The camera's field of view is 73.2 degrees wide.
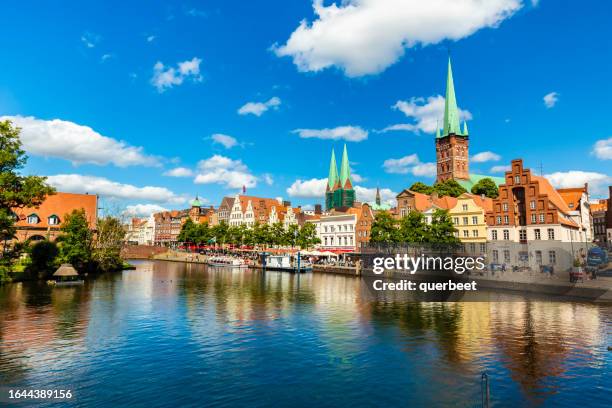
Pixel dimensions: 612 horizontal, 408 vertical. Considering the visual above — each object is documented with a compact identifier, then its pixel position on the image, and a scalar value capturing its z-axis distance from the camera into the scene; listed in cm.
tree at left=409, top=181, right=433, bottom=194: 10979
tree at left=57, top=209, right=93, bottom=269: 7319
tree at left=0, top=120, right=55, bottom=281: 4834
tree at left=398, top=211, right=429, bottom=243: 7006
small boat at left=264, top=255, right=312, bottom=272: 9452
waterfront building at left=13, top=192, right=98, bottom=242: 8981
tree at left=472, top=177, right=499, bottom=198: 10769
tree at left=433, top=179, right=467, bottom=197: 10994
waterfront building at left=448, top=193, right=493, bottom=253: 7750
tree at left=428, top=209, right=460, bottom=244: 6819
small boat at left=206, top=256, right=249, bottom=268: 10728
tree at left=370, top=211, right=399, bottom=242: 7581
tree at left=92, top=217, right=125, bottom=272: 8581
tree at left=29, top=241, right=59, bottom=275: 6725
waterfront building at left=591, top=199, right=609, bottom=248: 14250
